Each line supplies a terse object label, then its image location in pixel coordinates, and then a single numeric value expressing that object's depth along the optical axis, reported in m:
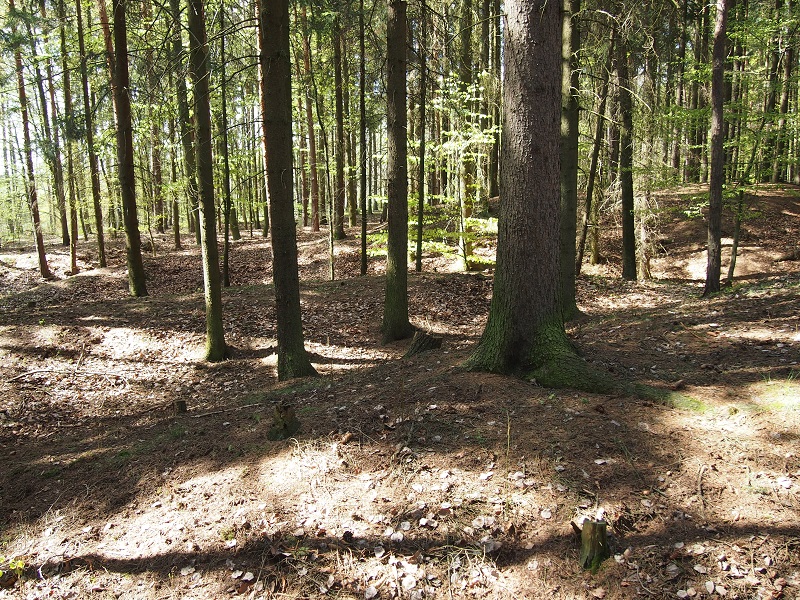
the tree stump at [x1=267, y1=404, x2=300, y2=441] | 5.07
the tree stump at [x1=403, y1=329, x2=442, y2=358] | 8.36
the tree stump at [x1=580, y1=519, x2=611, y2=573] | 3.10
